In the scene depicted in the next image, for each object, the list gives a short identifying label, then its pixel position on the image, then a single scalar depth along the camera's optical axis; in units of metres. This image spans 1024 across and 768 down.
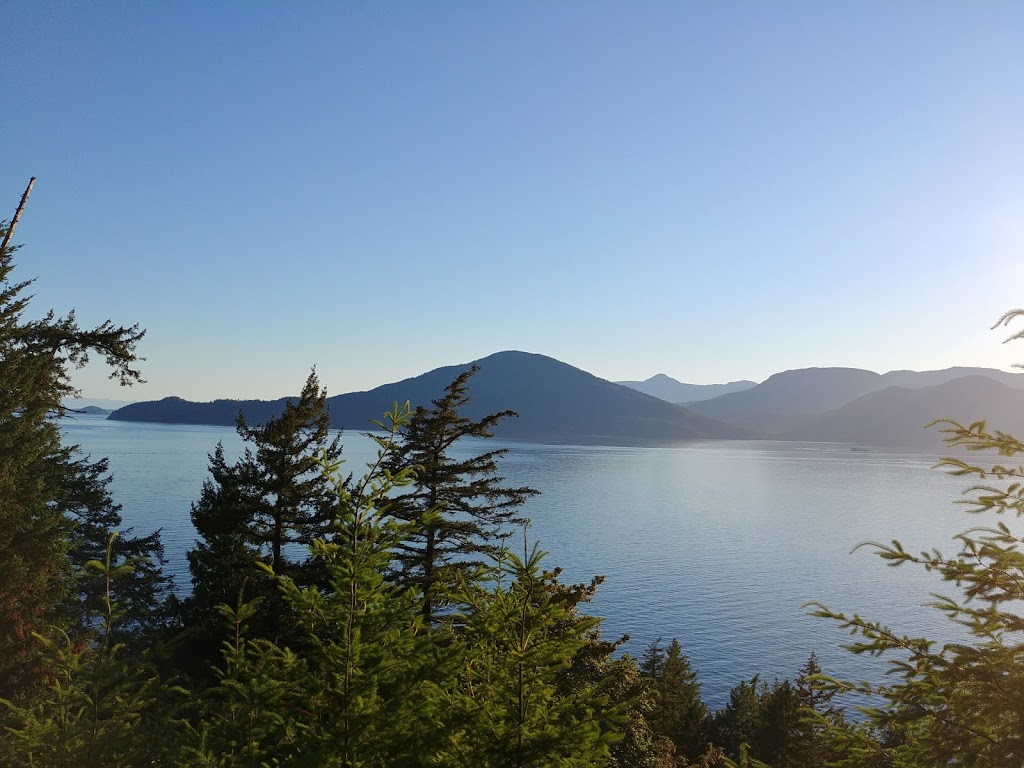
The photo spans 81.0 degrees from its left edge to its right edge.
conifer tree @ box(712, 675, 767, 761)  36.16
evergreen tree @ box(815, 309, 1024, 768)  5.52
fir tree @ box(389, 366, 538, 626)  18.41
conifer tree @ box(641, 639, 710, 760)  32.88
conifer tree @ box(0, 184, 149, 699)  14.18
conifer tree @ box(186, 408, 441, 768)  5.45
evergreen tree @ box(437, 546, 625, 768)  5.34
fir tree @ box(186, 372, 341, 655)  17.95
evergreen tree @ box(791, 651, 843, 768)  25.56
